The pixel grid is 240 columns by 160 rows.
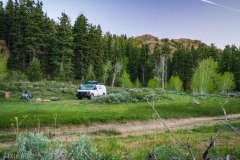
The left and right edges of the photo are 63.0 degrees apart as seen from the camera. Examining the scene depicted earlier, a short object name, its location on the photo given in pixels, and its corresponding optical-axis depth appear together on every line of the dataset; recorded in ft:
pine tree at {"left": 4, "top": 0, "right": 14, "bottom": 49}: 195.93
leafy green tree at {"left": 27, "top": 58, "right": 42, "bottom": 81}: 136.58
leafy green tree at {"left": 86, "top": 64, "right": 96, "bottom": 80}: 166.83
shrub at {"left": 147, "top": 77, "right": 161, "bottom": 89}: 195.04
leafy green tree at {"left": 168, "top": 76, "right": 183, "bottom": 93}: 186.39
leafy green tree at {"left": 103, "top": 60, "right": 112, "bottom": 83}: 184.38
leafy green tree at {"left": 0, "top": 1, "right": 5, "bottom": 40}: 198.06
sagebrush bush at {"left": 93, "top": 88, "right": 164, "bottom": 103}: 71.26
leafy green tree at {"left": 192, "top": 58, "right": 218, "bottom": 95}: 166.67
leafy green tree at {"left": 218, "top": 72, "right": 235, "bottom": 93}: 182.82
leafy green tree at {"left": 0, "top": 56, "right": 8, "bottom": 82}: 115.32
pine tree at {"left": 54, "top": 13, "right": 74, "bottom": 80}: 171.85
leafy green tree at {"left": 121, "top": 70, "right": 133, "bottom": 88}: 186.85
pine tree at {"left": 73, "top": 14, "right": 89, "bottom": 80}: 187.24
